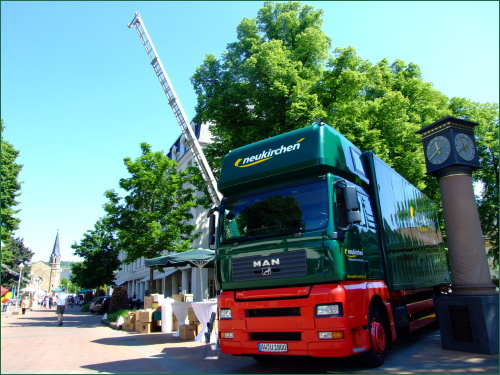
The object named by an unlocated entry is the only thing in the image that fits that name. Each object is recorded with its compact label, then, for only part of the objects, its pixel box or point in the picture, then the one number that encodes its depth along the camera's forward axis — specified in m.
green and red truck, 5.59
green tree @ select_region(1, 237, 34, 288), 46.03
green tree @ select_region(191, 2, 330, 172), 16.27
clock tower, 7.15
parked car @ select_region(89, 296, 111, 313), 32.44
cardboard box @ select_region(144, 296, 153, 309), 15.23
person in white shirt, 19.21
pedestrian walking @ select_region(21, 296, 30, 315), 33.12
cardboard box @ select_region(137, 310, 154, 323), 13.86
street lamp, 53.00
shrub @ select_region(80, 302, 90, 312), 41.00
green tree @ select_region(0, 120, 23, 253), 26.72
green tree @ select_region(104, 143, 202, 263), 20.28
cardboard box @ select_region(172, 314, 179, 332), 13.54
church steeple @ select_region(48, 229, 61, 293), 126.56
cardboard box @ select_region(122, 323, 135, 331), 15.34
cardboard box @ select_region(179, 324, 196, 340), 11.26
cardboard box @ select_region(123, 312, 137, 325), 15.36
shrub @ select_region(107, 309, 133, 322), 16.70
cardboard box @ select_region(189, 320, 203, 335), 11.24
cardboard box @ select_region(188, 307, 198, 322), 11.24
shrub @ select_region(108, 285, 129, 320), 19.84
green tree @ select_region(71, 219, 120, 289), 41.44
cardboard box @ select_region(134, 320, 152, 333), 13.90
